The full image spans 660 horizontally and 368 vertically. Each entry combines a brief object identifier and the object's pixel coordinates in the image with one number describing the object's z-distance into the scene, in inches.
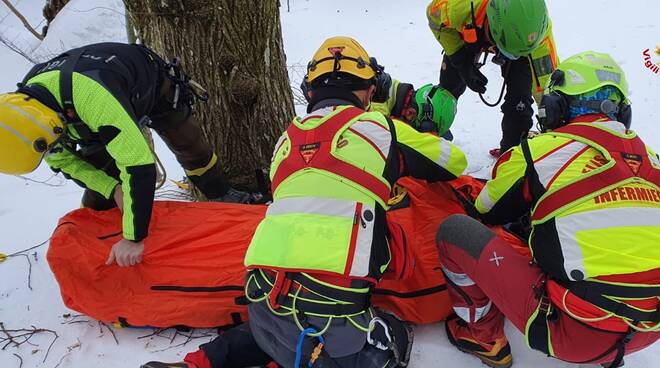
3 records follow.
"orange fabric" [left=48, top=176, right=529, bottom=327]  83.5
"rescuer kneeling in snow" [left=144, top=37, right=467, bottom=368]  64.9
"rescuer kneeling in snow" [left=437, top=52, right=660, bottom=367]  58.1
